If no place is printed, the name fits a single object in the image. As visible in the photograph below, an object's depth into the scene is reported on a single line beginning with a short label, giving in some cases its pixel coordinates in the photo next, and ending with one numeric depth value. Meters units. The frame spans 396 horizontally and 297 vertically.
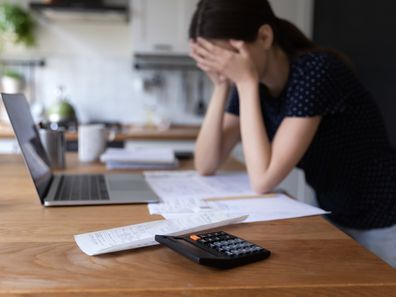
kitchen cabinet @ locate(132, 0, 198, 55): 2.82
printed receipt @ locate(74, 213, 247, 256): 0.60
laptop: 0.89
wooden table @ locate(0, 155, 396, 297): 0.49
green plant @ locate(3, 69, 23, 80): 3.00
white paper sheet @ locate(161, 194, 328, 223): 0.81
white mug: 1.46
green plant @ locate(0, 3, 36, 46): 2.89
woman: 1.05
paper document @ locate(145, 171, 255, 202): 0.99
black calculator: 0.55
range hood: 2.69
